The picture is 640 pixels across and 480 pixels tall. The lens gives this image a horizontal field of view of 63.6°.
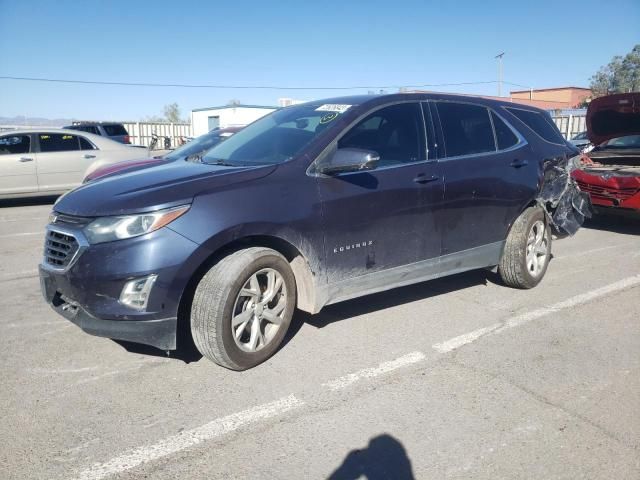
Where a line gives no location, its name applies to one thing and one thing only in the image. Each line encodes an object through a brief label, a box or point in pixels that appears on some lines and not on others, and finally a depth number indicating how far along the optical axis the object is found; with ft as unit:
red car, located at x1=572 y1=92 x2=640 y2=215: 26.14
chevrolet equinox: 10.03
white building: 108.37
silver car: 34.76
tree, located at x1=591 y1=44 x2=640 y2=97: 220.43
